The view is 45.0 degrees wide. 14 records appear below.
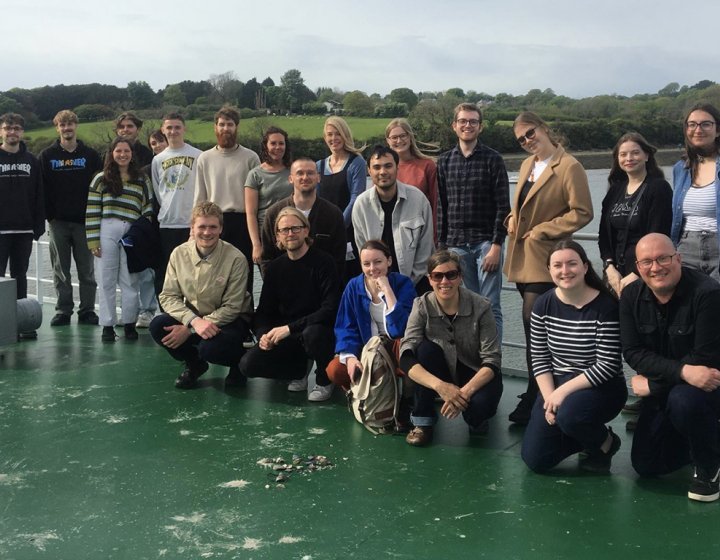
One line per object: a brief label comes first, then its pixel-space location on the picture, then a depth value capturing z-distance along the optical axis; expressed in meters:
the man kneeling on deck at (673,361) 3.25
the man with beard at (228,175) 5.41
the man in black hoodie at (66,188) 6.14
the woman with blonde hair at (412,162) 4.80
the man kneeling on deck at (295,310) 4.58
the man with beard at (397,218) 4.56
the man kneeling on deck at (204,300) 4.80
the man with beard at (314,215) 4.76
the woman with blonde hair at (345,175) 5.02
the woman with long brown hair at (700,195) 3.82
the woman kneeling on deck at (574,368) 3.51
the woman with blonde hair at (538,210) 4.07
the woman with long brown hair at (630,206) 3.89
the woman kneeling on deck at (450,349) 3.92
